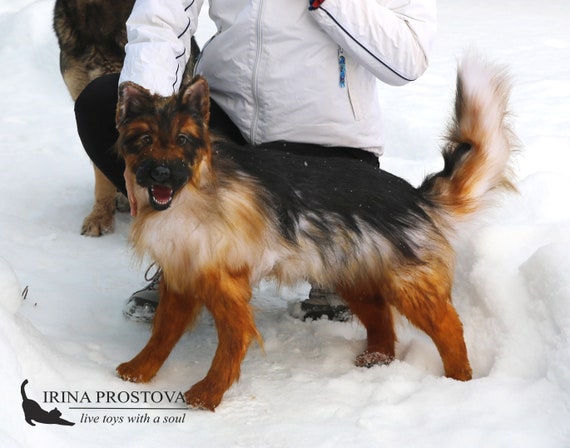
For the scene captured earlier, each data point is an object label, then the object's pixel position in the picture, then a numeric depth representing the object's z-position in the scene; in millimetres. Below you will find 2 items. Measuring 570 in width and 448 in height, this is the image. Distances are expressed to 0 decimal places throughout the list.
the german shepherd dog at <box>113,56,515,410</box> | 2508
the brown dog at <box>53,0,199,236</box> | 4035
